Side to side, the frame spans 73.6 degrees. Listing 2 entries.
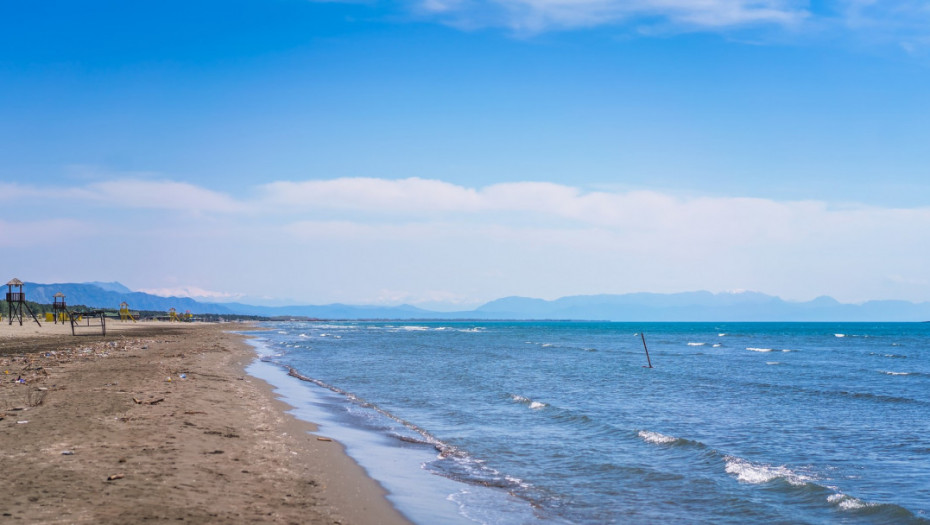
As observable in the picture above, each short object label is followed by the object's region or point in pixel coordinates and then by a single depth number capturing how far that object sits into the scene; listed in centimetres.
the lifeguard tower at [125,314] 13416
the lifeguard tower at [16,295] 7507
